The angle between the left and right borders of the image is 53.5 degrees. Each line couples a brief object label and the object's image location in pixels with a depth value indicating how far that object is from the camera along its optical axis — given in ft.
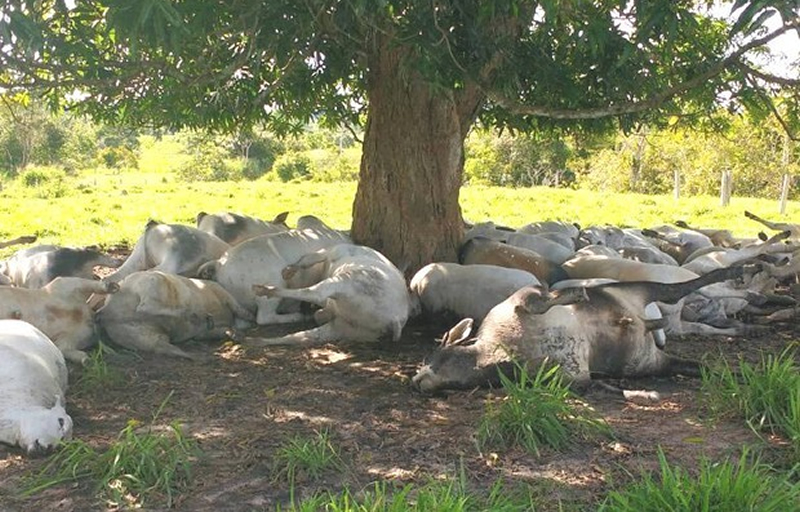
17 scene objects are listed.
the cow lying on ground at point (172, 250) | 23.56
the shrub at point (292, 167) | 117.08
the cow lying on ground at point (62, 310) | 17.84
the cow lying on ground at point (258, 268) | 21.97
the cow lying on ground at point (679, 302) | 21.21
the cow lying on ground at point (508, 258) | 23.98
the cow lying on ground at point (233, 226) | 27.40
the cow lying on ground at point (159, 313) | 18.95
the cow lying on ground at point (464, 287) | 21.20
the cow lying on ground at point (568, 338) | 15.57
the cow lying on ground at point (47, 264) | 23.13
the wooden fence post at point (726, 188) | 63.67
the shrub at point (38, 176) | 81.41
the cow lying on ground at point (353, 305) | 19.89
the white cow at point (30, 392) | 12.91
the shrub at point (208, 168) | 115.03
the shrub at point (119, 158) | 136.52
